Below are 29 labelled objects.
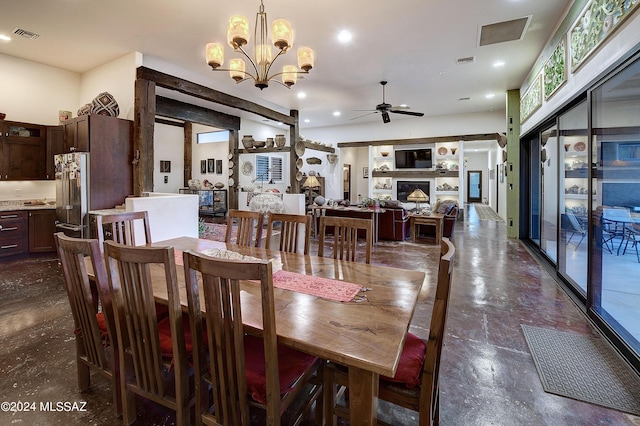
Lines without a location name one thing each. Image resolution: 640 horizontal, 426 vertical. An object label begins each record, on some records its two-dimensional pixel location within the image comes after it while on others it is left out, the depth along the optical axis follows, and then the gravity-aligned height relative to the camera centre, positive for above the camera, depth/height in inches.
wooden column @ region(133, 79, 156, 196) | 178.7 +41.0
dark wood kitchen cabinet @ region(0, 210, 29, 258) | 180.9 -16.4
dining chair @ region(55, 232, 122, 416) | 57.4 -22.0
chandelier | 105.8 +58.4
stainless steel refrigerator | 168.7 +7.2
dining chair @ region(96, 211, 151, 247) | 93.7 -6.6
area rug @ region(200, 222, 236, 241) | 240.2 -23.1
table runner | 61.2 -17.4
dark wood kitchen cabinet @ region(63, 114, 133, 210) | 169.8 +30.8
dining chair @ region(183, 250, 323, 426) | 42.4 -22.7
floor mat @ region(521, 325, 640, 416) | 72.2 -44.2
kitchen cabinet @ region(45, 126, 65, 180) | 203.5 +40.4
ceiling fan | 251.8 +80.4
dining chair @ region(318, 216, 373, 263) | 90.1 -8.6
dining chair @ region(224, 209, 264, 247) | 110.2 -8.7
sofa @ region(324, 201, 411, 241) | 252.6 -11.6
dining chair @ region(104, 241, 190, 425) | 49.8 -22.6
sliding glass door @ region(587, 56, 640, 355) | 95.3 +0.1
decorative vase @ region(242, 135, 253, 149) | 340.5 +69.9
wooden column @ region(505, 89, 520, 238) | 248.4 +31.7
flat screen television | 403.9 +60.7
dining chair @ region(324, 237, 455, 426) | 46.8 -28.7
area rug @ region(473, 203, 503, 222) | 396.6 -13.6
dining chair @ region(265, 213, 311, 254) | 103.3 -9.1
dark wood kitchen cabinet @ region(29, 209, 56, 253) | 191.9 -15.4
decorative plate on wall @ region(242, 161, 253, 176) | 393.7 +47.3
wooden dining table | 41.9 -18.9
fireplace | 409.1 +22.7
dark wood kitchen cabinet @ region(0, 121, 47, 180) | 188.1 +34.2
